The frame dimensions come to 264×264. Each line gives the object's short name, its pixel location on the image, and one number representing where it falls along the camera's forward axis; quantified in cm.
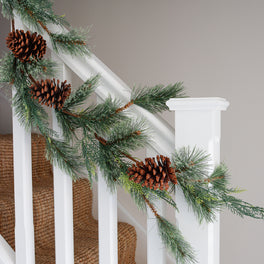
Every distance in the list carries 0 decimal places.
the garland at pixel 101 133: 64
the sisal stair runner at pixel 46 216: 101
